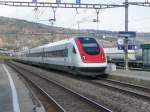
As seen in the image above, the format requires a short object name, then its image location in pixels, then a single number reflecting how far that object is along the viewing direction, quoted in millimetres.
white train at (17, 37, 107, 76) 32750
